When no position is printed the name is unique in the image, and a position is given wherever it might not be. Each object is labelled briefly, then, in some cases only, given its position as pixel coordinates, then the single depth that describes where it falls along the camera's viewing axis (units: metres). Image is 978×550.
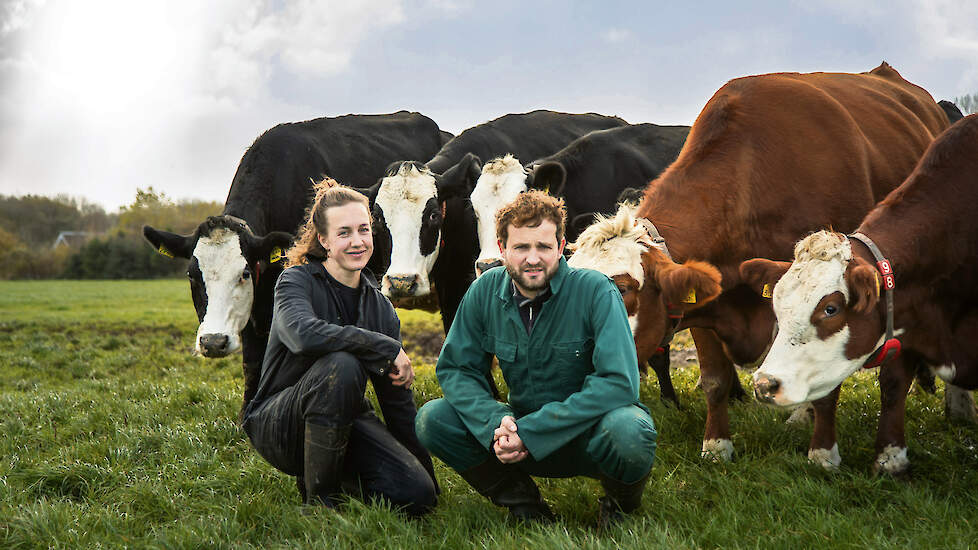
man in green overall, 3.06
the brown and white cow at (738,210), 4.18
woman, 3.42
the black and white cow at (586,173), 6.40
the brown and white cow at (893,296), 3.74
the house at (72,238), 44.19
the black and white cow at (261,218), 6.05
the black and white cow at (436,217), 6.21
